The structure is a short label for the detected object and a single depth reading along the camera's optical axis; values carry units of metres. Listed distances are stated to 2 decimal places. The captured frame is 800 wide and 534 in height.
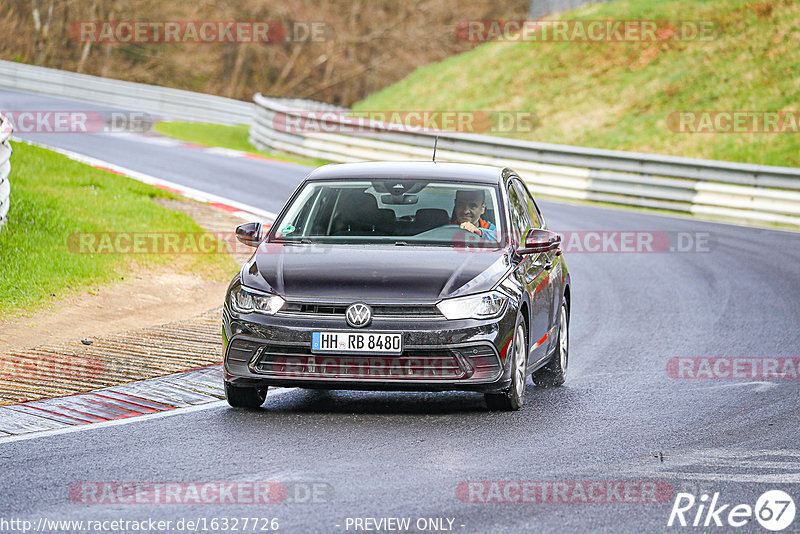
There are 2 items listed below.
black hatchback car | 15.85
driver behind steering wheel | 18.12
